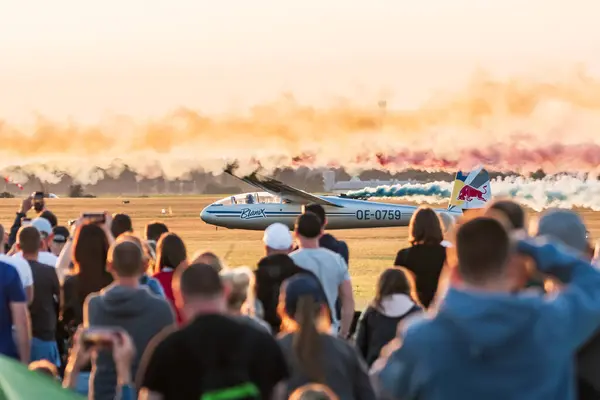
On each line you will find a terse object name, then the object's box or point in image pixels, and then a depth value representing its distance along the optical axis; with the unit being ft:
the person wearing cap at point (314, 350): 35.04
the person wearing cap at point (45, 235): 68.08
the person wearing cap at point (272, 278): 53.98
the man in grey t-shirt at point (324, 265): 59.31
